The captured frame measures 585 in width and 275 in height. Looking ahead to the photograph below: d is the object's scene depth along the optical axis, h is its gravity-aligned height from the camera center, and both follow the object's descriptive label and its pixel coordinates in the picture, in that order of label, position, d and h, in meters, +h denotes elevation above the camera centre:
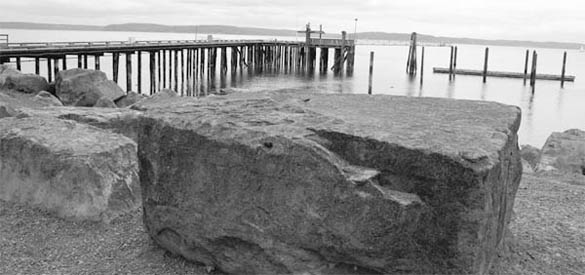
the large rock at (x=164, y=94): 19.26 -1.77
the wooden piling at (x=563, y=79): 51.25 -2.06
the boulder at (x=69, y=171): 6.39 -1.44
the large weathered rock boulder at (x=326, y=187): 4.33 -1.06
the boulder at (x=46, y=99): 18.09 -1.89
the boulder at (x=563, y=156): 12.05 -2.07
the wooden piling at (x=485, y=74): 51.62 -1.84
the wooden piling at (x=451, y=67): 54.76 -1.48
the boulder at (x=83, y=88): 20.89 -1.73
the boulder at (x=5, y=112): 11.48 -1.45
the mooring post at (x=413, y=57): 55.36 -0.72
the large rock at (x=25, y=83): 20.73 -1.63
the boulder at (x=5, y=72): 20.79 -1.40
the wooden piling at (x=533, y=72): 46.88 -1.36
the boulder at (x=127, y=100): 21.58 -2.16
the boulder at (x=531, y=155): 13.79 -2.36
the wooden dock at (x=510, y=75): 56.00 -2.01
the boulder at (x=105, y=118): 8.39 -1.10
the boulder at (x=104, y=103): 18.66 -1.97
